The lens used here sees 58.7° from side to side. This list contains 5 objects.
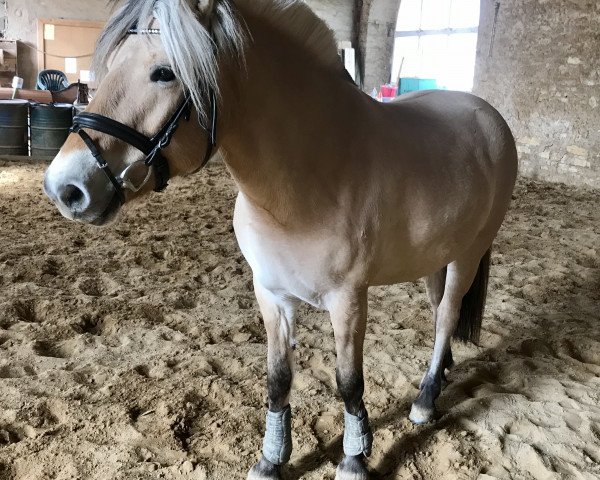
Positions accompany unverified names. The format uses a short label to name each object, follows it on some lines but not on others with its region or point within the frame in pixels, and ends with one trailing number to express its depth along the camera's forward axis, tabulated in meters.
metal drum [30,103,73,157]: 7.38
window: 11.34
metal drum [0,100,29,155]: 7.25
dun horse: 1.23
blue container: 11.80
